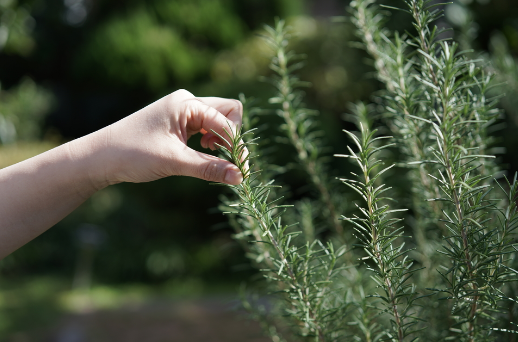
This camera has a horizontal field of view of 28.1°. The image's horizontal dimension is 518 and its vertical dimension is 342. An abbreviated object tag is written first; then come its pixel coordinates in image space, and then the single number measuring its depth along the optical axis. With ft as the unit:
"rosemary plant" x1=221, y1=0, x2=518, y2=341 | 2.58
